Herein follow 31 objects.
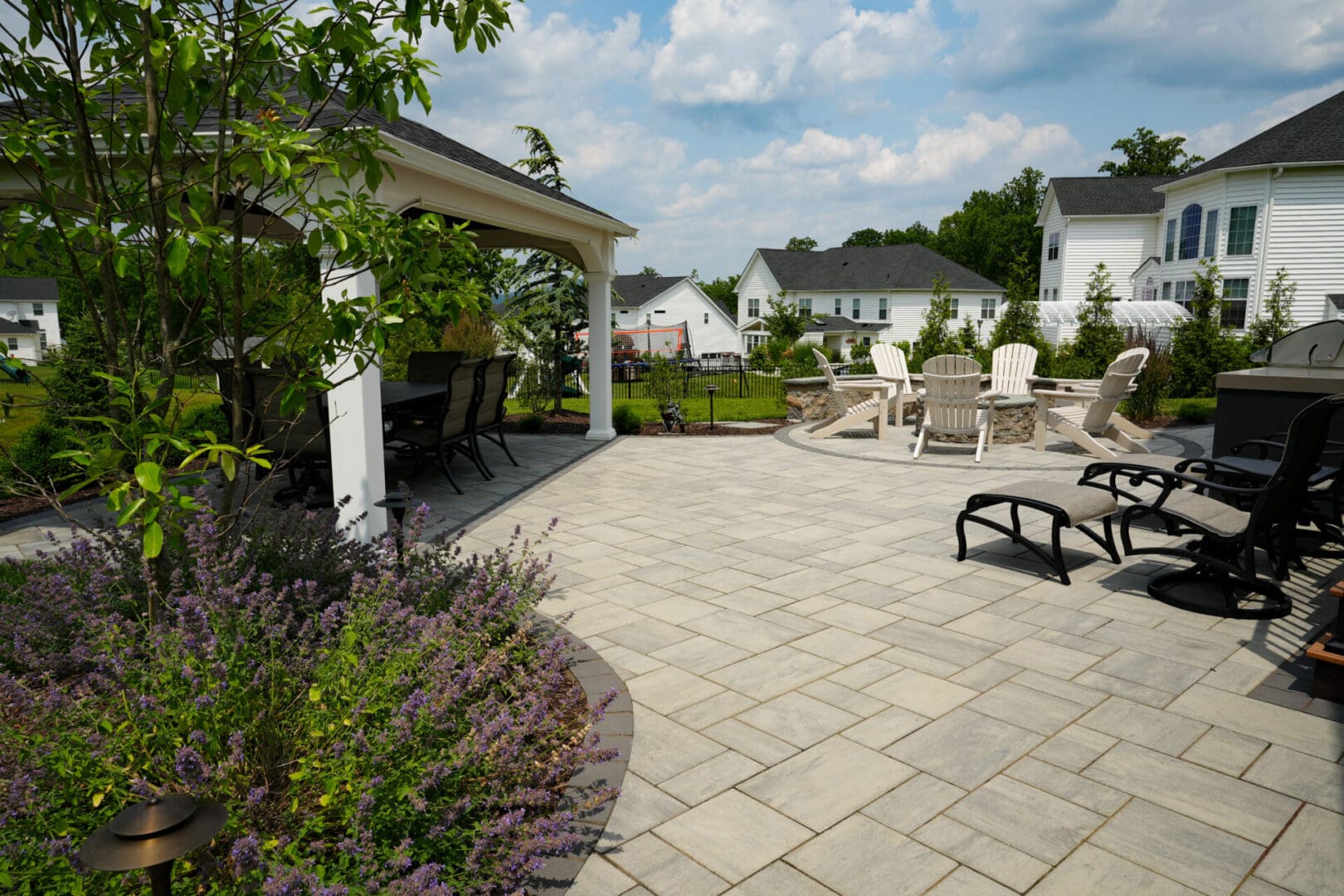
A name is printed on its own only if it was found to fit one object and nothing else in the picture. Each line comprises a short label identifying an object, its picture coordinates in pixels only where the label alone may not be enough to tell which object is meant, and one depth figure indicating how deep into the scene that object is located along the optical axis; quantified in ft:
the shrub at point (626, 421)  41.24
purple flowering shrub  6.64
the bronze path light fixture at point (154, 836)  4.96
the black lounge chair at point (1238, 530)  14.32
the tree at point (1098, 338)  58.49
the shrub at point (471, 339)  44.68
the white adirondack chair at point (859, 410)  37.58
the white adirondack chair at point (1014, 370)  41.29
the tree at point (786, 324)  128.88
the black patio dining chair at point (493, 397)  29.14
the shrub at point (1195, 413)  42.52
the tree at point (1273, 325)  60.29
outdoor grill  22.68
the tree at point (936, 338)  58.75
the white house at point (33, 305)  236.22
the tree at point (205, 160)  8.65
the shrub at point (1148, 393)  42.88
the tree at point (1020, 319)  65.92
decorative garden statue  42.06
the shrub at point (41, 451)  26.48
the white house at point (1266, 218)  79.51
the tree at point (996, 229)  225.35
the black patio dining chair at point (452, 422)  26.04
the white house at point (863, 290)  167.94
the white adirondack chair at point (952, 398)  31.73
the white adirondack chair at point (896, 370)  41.22
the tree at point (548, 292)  53.72
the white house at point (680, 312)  189.37
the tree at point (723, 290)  284.82
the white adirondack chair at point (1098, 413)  31.63
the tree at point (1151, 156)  176.90
